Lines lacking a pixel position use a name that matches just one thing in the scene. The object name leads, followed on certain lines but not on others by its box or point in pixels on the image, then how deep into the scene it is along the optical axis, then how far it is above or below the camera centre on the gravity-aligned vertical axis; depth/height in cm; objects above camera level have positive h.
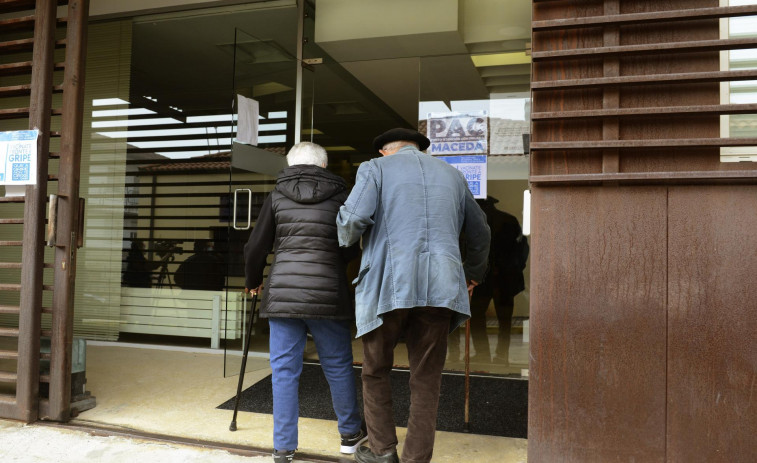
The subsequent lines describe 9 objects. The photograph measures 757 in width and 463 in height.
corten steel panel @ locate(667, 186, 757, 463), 217 -24
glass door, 455 +98
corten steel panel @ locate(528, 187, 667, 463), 227 -26
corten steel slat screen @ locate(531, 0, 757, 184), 221 +71
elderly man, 249 -10
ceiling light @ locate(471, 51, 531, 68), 466 +166
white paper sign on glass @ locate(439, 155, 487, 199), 458 +71
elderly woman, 274 -16
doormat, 341 -99
